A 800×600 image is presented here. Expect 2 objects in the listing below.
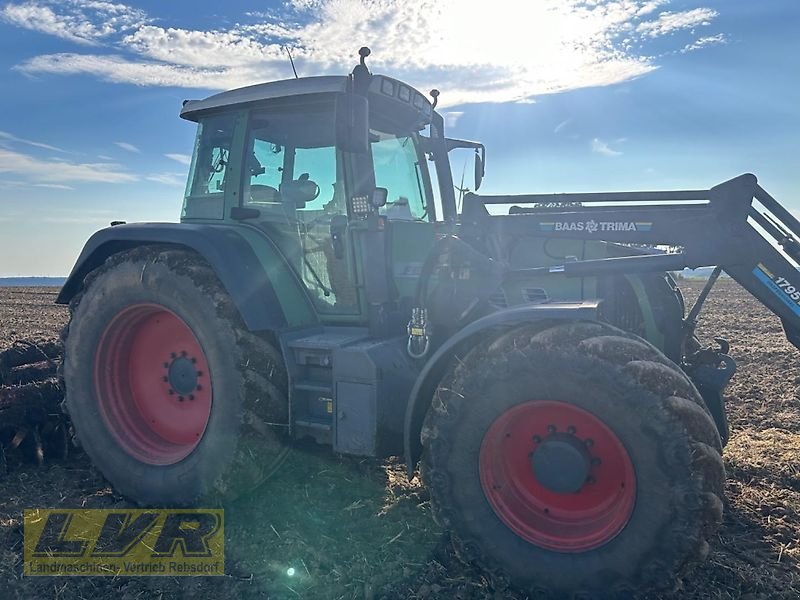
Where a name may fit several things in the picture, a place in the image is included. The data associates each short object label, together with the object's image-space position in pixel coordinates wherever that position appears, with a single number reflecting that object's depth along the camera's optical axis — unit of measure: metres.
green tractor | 3.14
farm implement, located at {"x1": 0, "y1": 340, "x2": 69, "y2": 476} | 5.09
